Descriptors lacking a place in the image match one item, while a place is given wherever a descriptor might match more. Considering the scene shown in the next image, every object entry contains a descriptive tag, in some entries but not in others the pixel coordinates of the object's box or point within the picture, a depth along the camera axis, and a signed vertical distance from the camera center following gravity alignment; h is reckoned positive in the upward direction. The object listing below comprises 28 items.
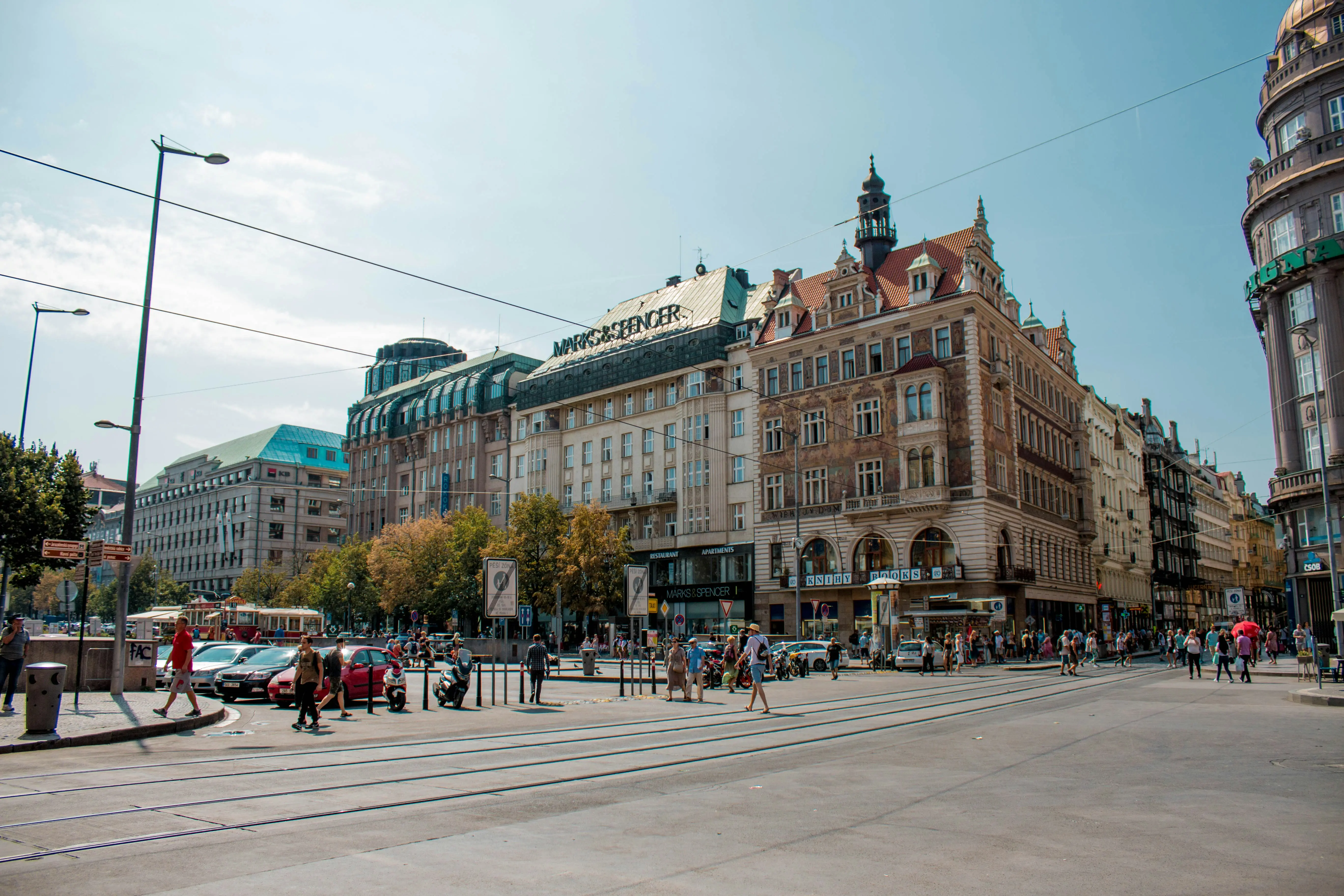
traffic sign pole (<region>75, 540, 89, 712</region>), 18.14 -1.16
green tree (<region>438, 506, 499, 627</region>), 59.19 +1.93
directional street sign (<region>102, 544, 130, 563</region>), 17.80 +0.87
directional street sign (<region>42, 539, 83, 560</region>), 17.80 +0.94
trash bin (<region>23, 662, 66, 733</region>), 13.56 -1.37
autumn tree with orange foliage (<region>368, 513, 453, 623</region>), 62.91 +2.24
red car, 21.62 -1.70
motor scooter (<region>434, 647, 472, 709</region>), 22.12 -1.89
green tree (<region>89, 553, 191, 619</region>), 93.94 +0.83
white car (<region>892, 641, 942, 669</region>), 38.41 -2.10
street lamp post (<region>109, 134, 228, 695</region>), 18.98 +2.92
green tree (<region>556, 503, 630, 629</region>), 55.41 +2.02
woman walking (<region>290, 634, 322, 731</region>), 16.78 -1.43
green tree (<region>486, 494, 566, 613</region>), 56.69 +3.35
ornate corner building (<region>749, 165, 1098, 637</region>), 48.31 +8.43
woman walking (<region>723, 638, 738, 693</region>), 27.84 -1.76
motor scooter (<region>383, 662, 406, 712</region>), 20.98 -1.89
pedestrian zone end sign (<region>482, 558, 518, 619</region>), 21.81 +0.32
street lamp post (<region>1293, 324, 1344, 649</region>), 33.88 +2.65
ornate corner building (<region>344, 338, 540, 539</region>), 78.62 +14.25
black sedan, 23.03 -1.88
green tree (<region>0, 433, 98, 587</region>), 34.28 +3.53
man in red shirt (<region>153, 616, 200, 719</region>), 17.11 -1.07
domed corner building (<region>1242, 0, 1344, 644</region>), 43.38 +15.54
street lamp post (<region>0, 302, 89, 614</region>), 34.44 +1.06
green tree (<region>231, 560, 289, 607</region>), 88.81 +1.22
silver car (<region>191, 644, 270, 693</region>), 24.59 -1.61
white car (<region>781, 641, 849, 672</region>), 39.50 -2.03
